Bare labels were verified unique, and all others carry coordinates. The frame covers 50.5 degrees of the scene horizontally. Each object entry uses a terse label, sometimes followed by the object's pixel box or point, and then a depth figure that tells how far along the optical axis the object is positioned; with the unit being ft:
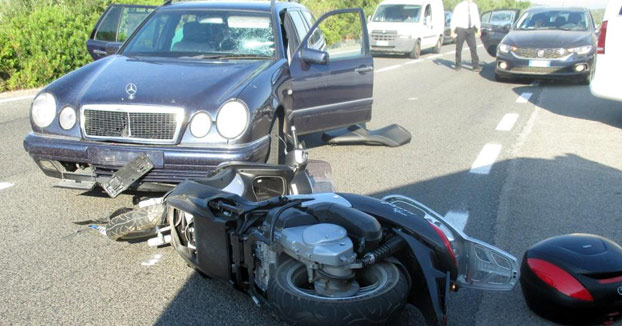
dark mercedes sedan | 15.48
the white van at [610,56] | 27.89
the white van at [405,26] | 69.82
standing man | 55.05
